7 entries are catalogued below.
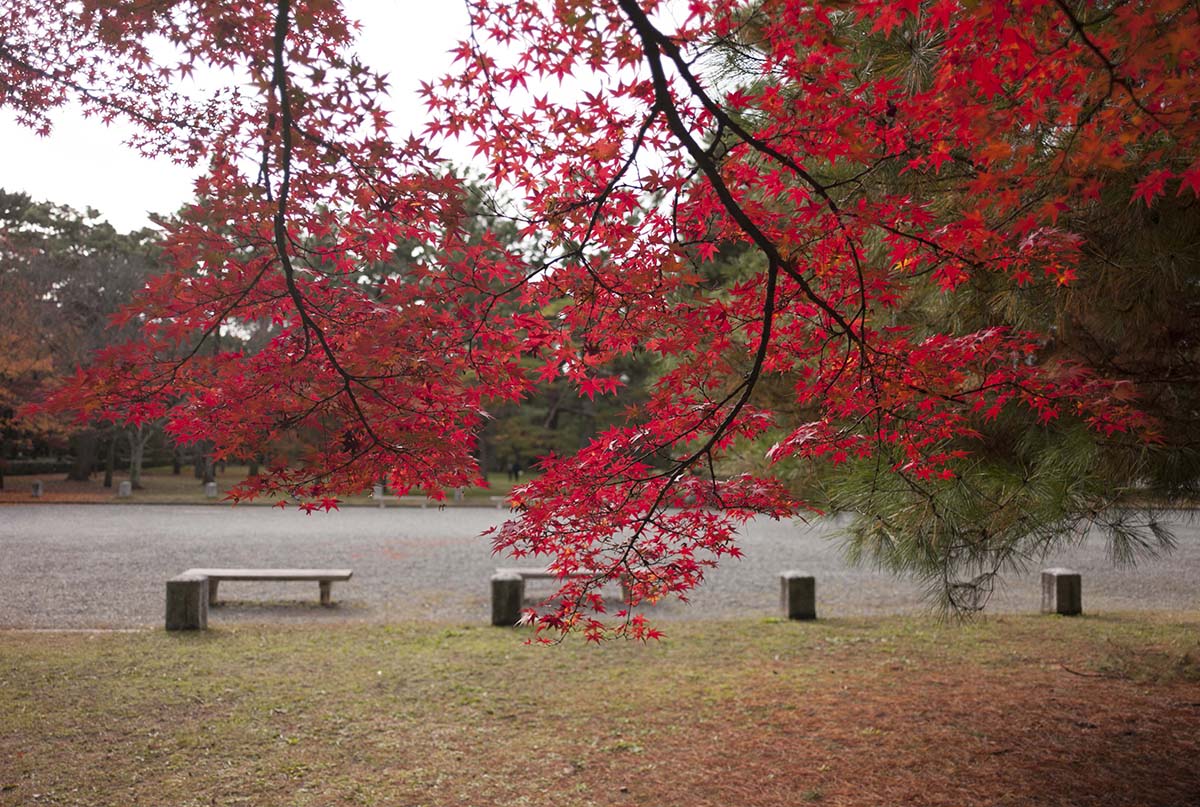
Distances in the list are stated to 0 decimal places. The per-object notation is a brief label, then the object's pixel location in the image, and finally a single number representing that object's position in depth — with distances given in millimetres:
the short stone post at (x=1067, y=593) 7883
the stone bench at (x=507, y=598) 7223
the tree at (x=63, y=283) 19547
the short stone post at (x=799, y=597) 7605
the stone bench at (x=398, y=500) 21708
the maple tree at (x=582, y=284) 2807
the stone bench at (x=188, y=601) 6695
